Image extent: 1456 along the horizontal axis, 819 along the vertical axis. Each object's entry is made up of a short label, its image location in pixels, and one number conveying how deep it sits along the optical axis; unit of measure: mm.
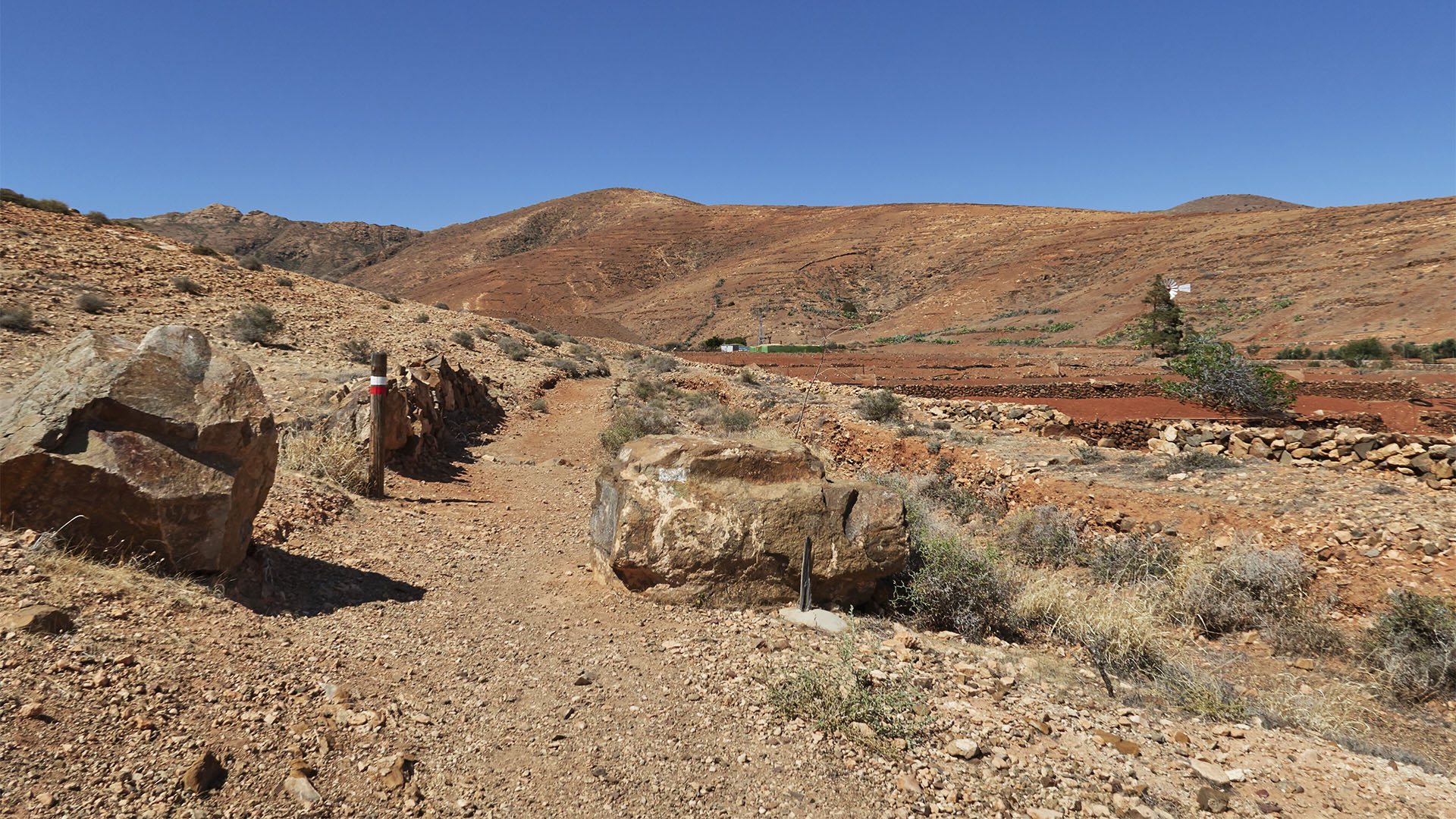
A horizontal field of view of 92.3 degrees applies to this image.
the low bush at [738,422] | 14633
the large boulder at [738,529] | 5246
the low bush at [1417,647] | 4926
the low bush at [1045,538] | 7887
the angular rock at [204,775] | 2668
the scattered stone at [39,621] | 3025
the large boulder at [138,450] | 3883
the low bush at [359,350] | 14953
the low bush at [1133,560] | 7078
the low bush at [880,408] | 14820
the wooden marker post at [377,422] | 7918
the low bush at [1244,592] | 6188
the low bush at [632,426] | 12062
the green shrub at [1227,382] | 13961
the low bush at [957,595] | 5551
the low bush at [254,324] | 14461
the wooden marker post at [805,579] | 5230
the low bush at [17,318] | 11281
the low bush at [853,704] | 3631
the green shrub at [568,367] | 21119
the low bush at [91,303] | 13469
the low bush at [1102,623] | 5117
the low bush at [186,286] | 16750
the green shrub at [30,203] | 19125
